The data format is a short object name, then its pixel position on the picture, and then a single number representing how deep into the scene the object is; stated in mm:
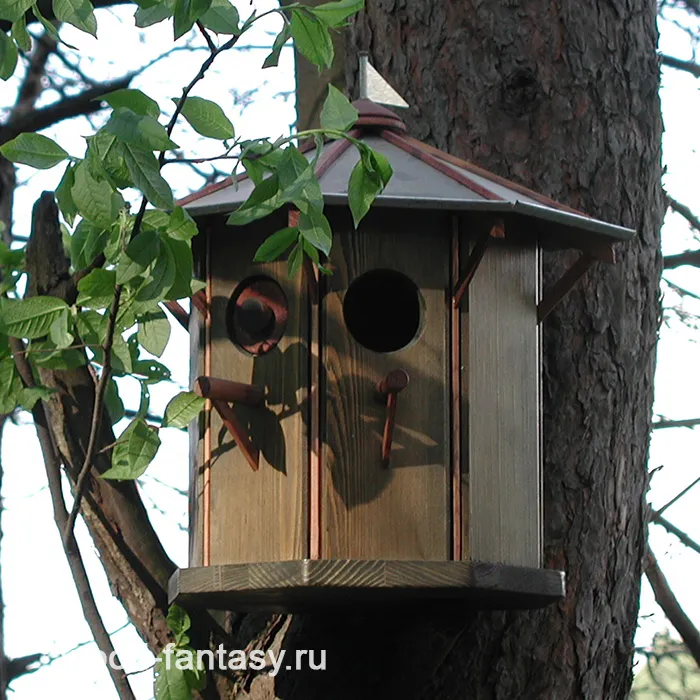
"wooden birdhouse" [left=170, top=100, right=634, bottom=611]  4445
